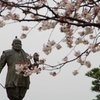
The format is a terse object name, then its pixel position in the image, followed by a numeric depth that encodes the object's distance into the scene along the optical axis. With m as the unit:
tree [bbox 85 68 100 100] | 18.39
